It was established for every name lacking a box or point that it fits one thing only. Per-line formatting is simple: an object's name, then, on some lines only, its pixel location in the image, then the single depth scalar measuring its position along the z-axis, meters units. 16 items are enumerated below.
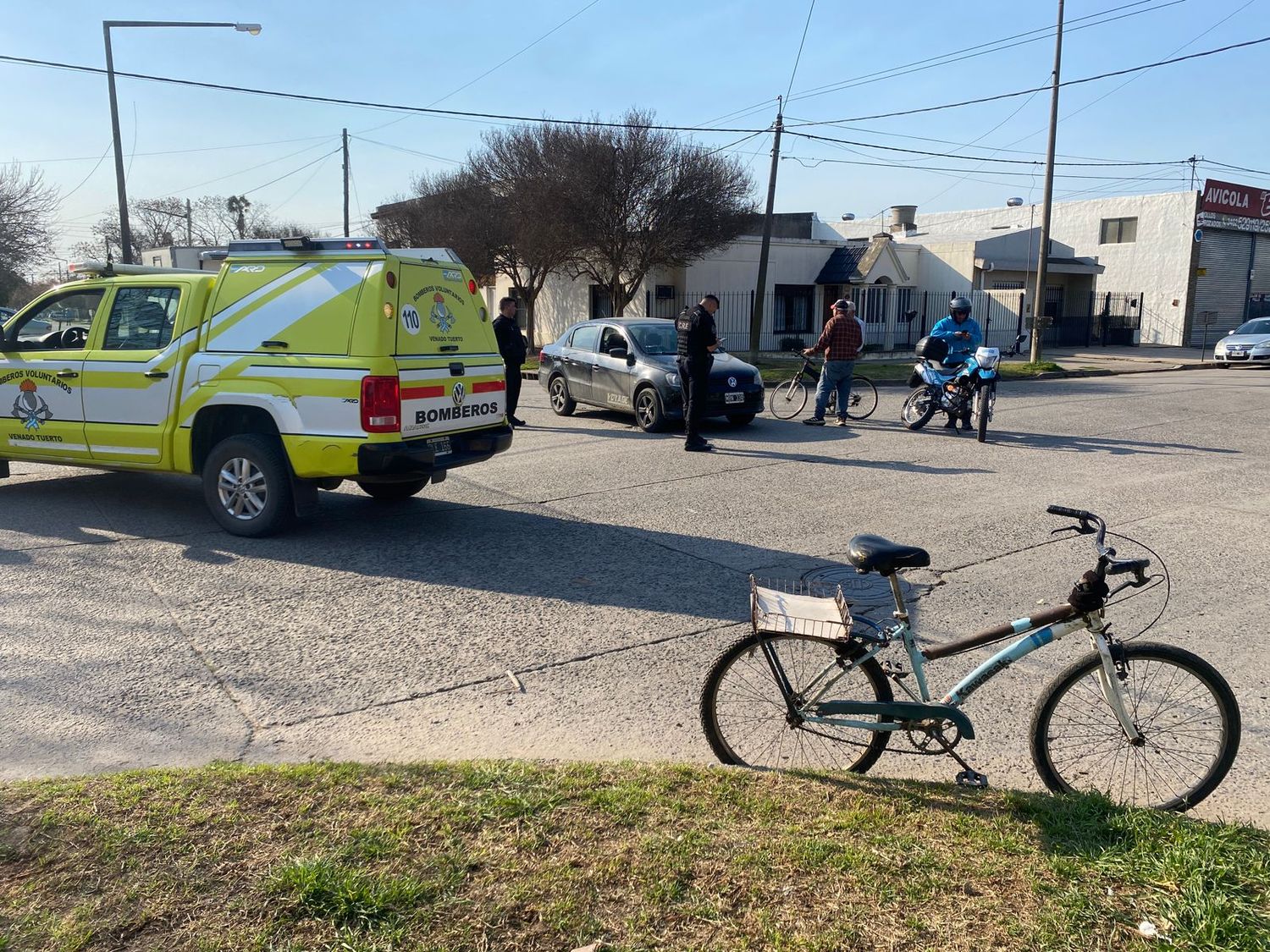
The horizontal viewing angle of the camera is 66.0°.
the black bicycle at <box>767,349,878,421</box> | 15.76
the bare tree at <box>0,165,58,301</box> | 35.03
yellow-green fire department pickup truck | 7.29
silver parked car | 29.02
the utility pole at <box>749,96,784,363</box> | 23.22
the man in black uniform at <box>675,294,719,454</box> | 12.22
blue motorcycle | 13.73
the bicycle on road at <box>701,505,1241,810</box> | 3.58
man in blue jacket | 13.93
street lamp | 18.17
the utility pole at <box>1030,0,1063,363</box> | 24.31
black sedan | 13.95
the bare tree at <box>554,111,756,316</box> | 27.73
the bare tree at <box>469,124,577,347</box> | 28.30
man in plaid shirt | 14.18
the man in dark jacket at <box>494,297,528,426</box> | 13.94
